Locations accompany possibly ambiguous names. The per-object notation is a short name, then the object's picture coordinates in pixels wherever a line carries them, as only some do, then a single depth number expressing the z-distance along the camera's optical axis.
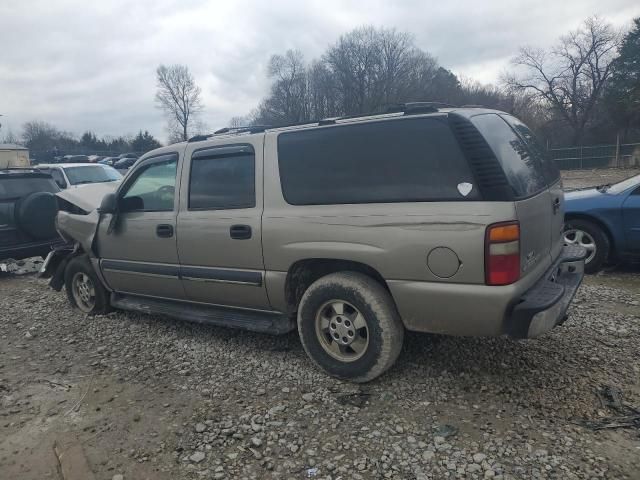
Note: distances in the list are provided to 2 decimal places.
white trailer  43.97
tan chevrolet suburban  2.91
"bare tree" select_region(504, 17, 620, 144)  41.91
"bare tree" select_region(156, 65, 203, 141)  69.31
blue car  5.88
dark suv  7.16
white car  11.52
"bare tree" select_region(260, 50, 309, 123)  63.16
